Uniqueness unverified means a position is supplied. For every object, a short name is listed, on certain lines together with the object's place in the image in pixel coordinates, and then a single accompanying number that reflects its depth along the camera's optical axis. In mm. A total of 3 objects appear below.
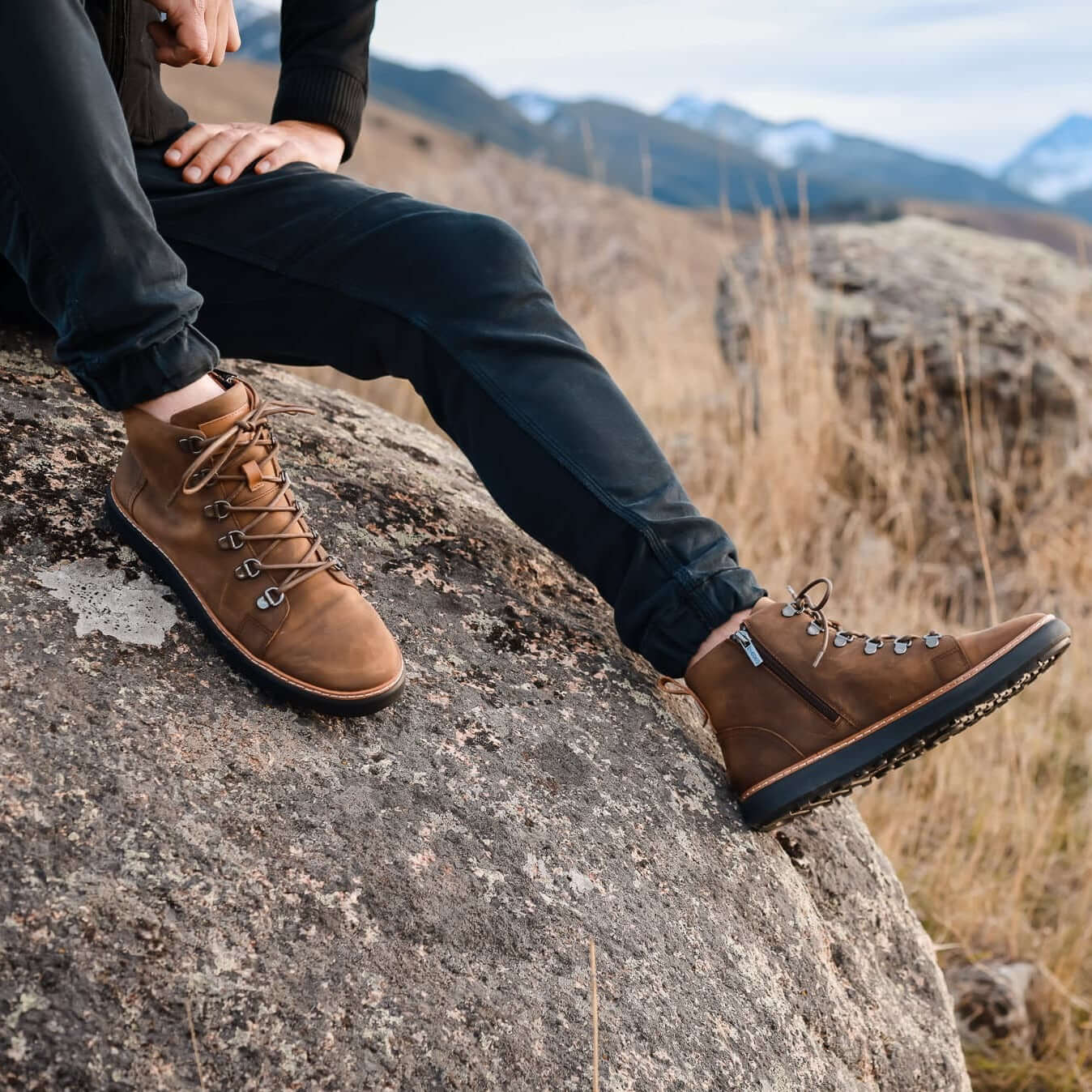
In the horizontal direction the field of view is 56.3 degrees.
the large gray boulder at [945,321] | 3678
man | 1133
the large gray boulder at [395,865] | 897
